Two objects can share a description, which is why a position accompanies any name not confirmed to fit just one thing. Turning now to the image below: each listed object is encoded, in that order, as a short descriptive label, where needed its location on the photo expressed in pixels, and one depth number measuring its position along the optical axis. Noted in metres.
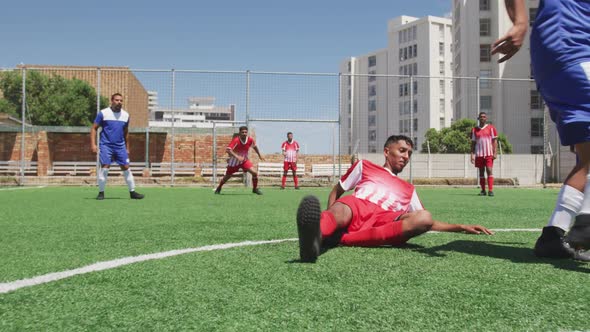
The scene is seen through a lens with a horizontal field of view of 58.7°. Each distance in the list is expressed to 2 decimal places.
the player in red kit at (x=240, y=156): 12.73
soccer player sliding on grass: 3.32
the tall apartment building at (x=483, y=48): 50.25
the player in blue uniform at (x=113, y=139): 9.89
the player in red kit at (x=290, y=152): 17.52
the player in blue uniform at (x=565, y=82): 2.88
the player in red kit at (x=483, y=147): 12.93
